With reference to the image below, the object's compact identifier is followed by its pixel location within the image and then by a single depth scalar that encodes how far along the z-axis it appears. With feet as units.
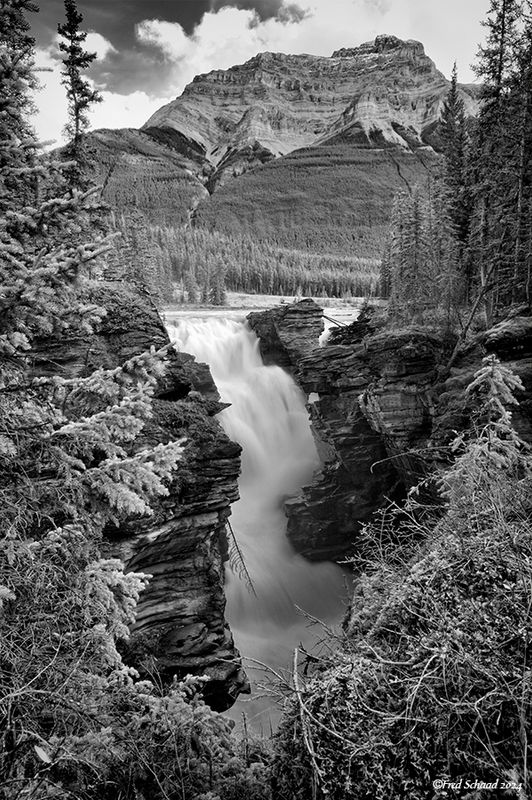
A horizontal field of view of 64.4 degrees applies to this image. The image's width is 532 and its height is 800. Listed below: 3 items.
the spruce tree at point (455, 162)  101.19
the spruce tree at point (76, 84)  59.47
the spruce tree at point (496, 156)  64.88
